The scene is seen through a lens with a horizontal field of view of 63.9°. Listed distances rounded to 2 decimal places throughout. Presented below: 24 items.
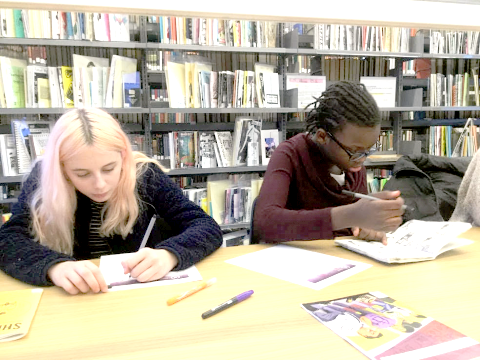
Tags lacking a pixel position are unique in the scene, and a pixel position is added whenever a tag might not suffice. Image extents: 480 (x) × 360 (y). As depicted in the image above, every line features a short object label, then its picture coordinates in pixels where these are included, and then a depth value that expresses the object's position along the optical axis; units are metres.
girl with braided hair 0.99
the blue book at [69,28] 2.40
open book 0.96
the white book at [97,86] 2.48
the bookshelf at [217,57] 2.46
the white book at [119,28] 2.47
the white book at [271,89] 2.75
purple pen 0.67
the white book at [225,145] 2.78
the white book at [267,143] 2.84
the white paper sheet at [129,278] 0.82
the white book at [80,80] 2.45
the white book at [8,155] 2.39
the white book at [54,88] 2.42
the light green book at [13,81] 2.33
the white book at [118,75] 2.48
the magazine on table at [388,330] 0.54
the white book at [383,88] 2.98
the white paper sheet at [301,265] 0.83
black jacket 1.67
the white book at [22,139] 2.39
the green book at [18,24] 2.31
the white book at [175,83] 2.57
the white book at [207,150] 2.76
